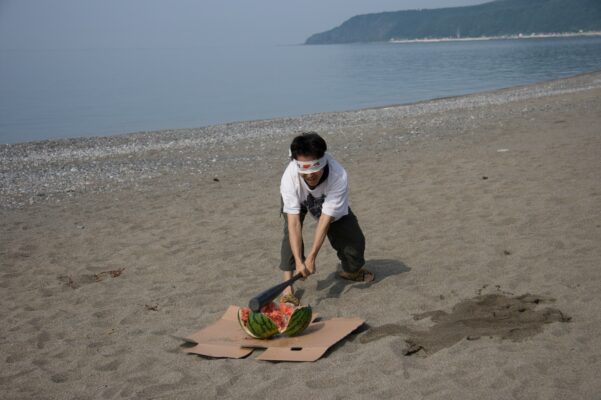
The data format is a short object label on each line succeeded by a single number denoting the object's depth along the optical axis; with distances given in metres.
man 4.46
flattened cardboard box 3.96
